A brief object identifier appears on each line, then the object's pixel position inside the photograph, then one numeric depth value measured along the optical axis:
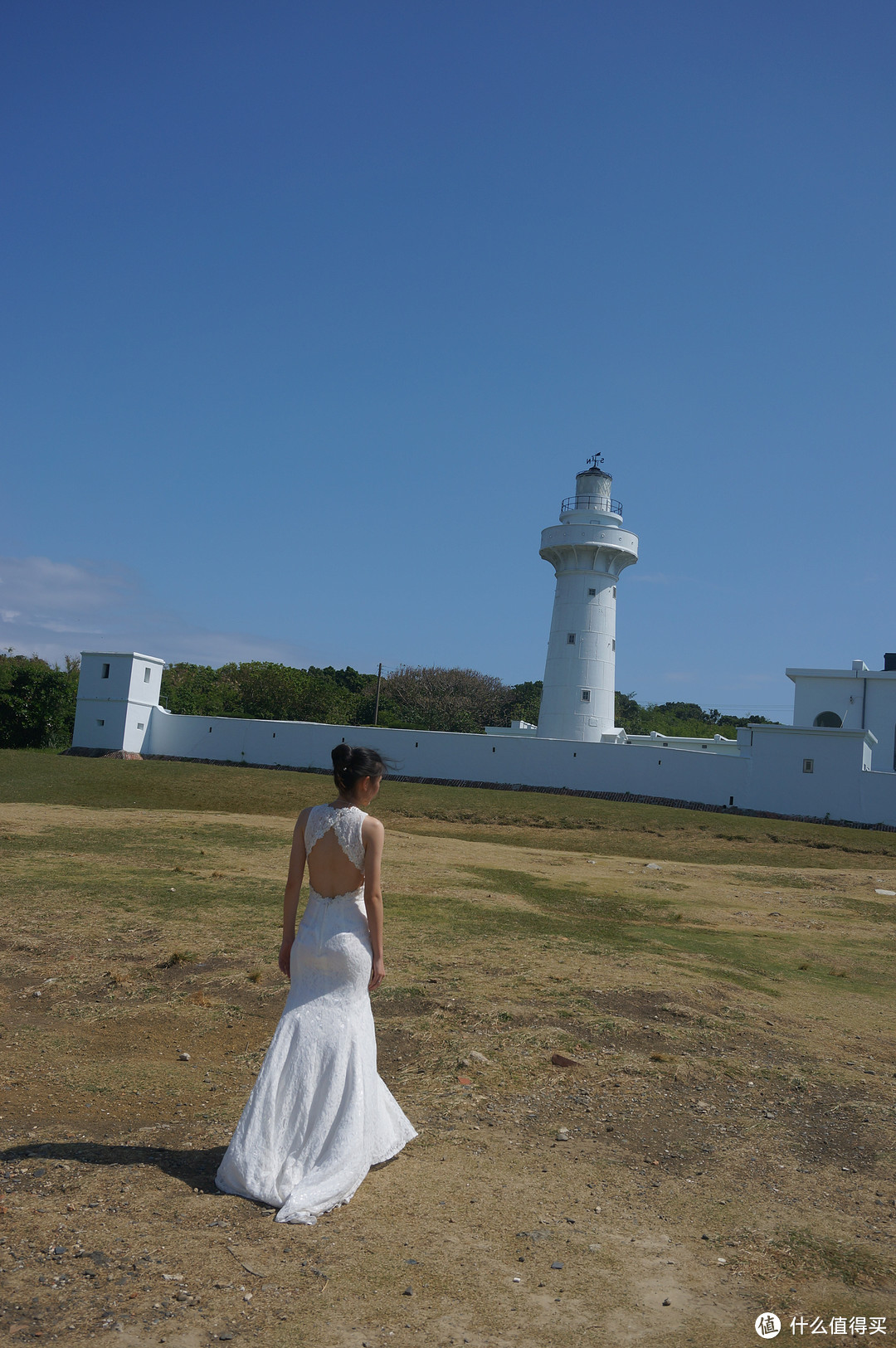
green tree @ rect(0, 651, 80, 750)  40.41
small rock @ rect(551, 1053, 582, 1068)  6.12
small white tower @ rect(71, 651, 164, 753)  37.28
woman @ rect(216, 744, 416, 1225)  4.18
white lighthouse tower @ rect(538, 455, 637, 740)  36.56
